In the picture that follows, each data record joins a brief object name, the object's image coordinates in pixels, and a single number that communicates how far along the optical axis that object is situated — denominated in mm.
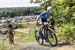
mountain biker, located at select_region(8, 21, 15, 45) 12428
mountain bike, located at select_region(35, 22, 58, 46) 10711
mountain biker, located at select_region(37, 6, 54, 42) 9831
